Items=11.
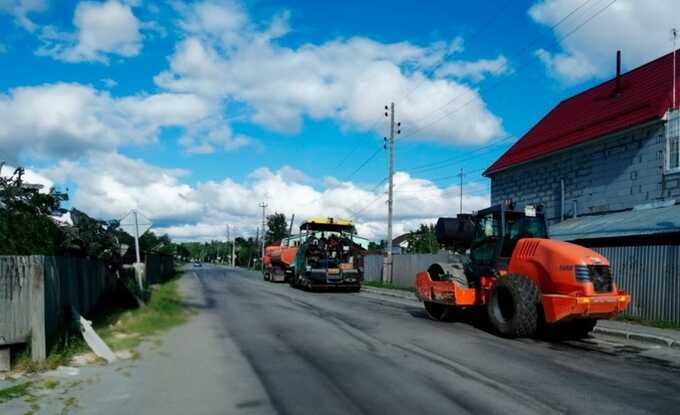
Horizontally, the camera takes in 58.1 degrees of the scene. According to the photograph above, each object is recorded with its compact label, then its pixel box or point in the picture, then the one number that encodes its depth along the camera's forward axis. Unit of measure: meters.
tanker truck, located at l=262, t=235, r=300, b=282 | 35.66
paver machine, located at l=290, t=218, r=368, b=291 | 26.78
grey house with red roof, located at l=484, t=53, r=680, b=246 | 18.92
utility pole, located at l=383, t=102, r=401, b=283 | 33.12
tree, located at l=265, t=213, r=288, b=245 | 101.69
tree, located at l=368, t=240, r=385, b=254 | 68.95
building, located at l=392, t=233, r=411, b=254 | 94.69
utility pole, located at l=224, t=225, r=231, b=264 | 175.50
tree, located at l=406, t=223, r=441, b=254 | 60.66
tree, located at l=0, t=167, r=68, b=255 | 10.46
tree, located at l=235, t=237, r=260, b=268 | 114.06
